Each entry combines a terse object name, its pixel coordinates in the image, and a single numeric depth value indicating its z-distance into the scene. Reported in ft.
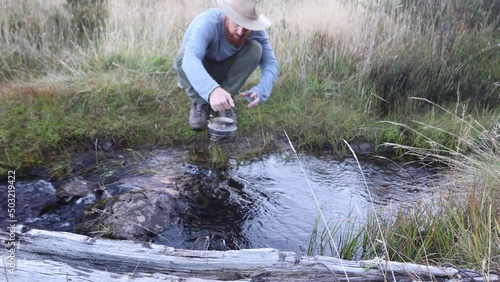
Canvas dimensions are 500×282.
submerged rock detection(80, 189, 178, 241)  9.25
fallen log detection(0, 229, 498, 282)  6.71
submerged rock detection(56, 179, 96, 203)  10.53
